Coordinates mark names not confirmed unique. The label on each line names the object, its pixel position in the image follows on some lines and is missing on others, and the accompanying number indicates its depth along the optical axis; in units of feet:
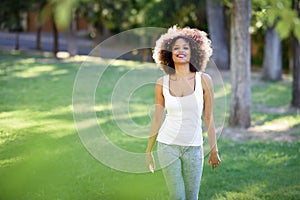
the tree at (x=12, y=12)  61.52
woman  12.56
